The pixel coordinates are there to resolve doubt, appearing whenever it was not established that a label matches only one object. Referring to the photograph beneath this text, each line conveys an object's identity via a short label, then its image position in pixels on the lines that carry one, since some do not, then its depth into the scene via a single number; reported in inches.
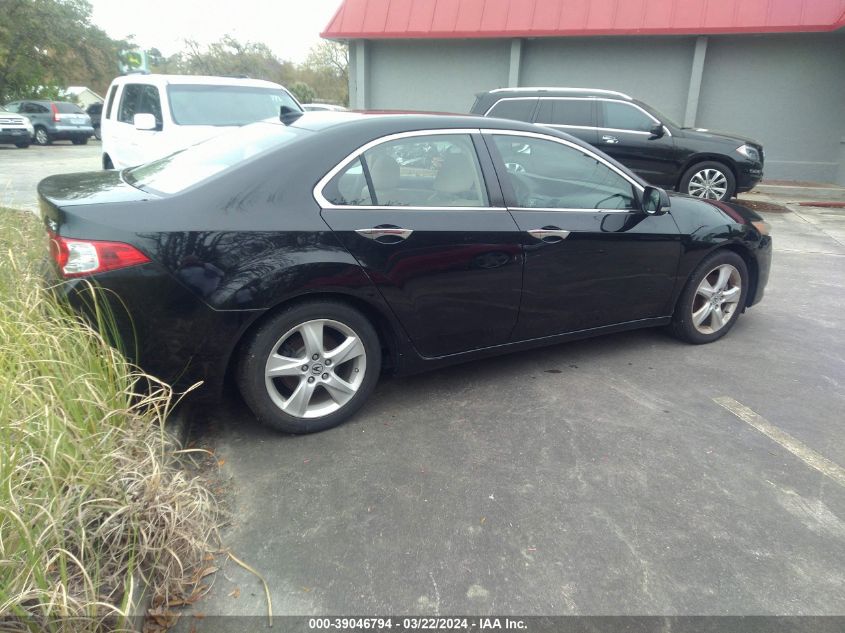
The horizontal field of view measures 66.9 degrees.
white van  298.8
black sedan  115.0
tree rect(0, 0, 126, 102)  1135.0
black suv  408.8
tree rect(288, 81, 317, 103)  1433.3
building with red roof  560.7
